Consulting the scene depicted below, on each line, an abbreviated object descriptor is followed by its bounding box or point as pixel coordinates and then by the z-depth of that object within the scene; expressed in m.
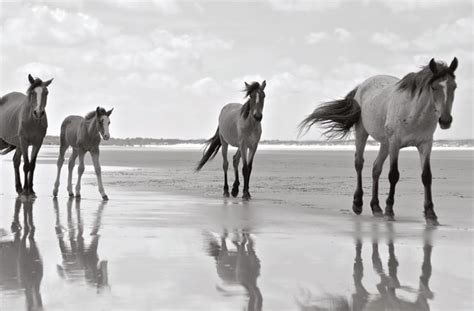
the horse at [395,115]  9.27
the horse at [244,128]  13.33
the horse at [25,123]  12.32
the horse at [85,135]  12.69
